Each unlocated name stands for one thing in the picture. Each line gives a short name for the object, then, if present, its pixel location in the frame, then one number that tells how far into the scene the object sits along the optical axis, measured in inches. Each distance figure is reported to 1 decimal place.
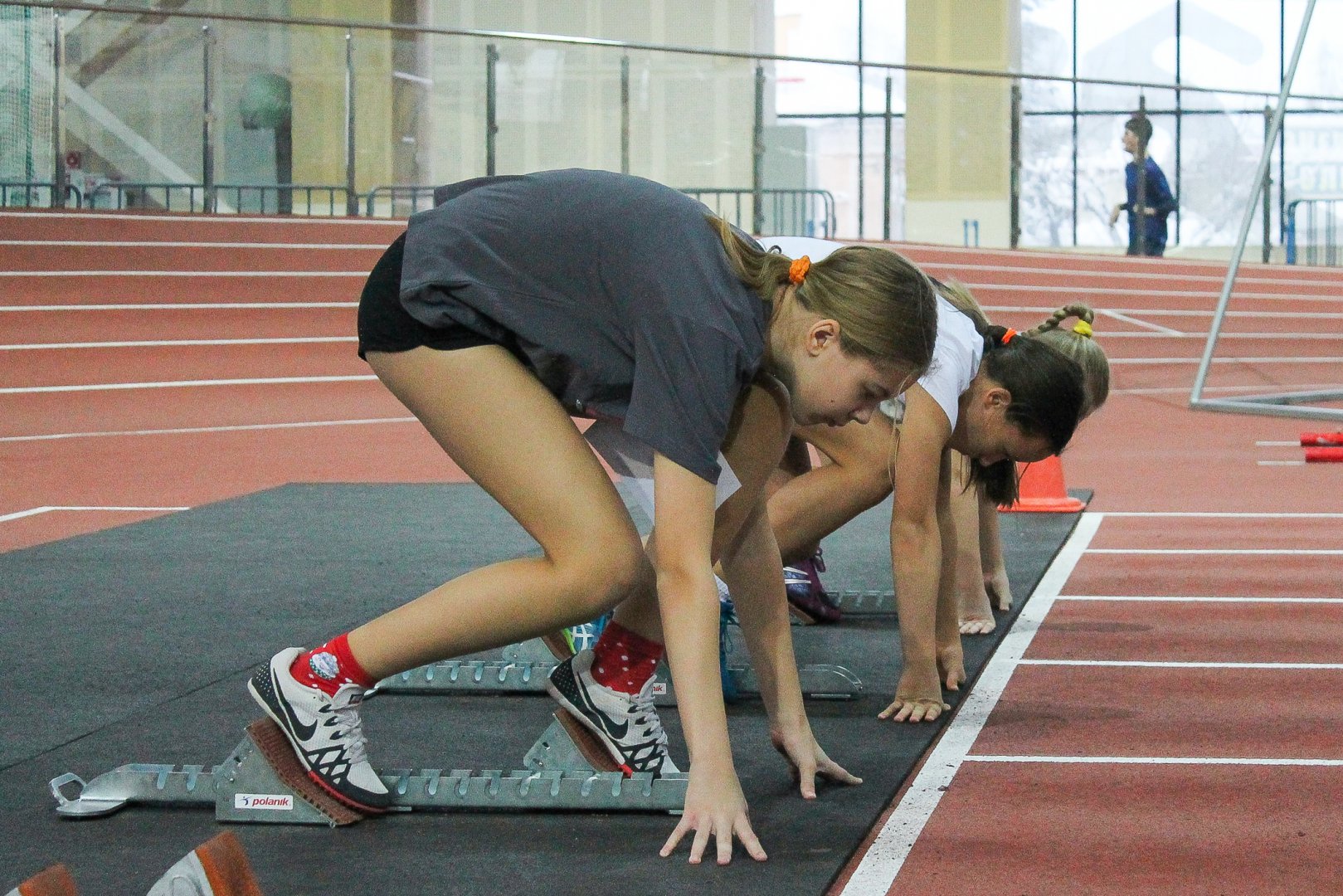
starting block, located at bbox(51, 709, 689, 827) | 98.0
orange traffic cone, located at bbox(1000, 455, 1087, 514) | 241.1
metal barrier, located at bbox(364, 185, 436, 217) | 512.4
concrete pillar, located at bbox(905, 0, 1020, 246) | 569.0
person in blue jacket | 586.9
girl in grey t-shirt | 86.4
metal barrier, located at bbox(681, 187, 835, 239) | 543.8
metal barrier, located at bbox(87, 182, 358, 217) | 499.5
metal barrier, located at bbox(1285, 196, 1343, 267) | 629.9
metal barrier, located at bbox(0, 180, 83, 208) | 480.4
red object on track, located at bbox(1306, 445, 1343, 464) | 300.4
